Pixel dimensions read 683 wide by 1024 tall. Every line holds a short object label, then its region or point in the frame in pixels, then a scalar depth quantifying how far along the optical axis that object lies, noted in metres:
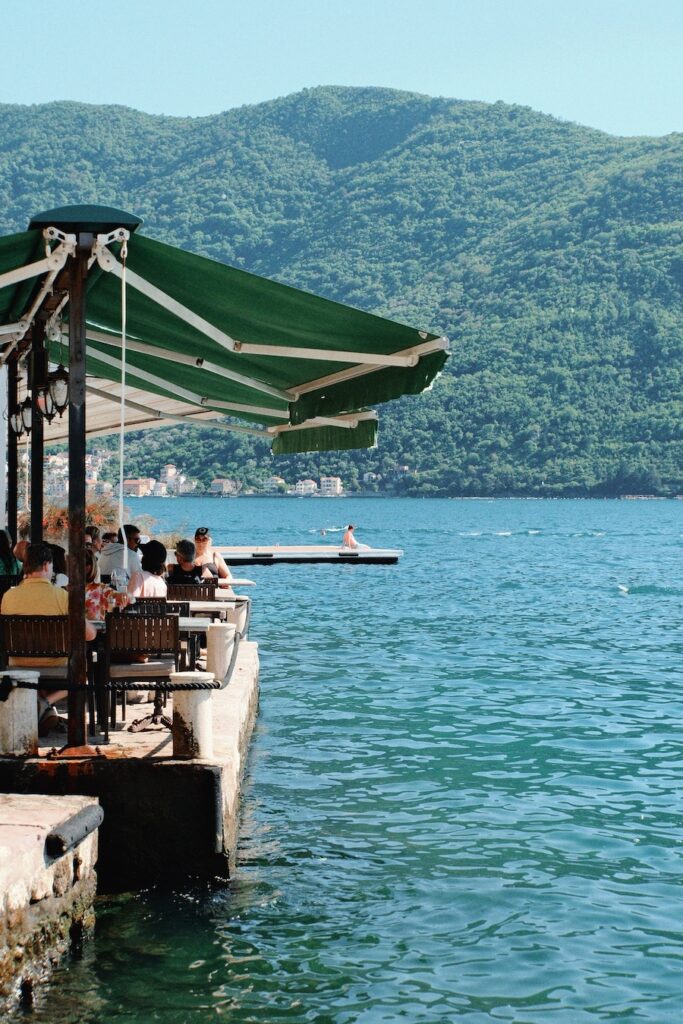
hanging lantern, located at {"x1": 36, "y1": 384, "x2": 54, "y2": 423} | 17.11
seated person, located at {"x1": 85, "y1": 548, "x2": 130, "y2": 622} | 15.54
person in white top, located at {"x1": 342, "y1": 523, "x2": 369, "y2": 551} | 68.41
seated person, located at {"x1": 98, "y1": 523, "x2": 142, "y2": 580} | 18.41
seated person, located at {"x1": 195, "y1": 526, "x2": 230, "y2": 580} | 27.25
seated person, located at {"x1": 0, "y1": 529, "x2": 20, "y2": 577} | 19.15
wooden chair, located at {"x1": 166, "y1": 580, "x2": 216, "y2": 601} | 21.87
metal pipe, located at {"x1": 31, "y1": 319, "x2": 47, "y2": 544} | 17.30
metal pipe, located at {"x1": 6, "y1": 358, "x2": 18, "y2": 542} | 22.00
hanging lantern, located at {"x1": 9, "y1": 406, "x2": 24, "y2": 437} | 22.05
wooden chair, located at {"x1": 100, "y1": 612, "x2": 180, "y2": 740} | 13.76
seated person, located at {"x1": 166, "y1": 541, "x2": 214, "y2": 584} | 21.77
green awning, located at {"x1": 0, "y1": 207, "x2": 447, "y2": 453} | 12.15
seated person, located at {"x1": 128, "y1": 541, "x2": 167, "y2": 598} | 17.37
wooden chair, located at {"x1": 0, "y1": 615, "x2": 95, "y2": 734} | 13.33
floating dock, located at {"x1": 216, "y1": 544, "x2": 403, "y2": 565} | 65.46
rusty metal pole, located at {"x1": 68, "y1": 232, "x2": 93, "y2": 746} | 12.67
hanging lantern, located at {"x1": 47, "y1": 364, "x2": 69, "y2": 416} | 16.38
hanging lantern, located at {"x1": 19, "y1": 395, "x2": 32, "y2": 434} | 20.73
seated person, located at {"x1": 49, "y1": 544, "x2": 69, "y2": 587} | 20.11
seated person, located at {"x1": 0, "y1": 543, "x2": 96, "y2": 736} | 13.57
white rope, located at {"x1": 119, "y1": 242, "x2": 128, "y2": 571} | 11.71
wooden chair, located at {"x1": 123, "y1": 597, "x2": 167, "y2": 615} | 16.31
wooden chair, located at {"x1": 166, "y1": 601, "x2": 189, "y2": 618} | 17.49
